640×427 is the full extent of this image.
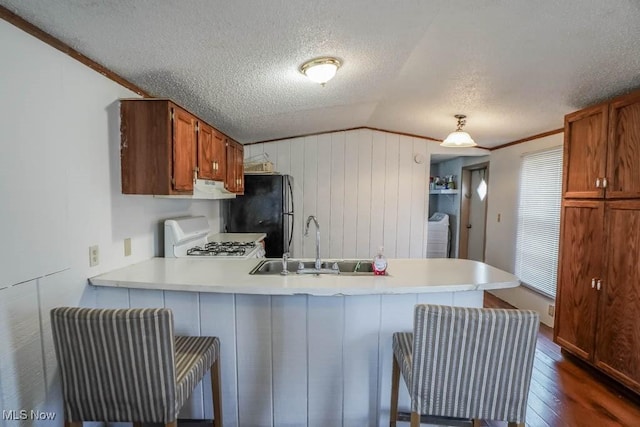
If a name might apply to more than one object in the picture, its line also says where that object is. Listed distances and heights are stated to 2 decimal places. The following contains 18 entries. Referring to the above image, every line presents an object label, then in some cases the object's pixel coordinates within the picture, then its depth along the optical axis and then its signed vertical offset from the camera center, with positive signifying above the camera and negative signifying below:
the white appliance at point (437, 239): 5.11 -0.61
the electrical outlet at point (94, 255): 1.72 -0.31
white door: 4.88 -0.18
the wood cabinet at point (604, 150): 2.12 +0.40
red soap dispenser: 1.83 -0.38
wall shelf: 5.49 +0.20
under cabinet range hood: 2.34 +0.09
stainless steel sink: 2.17 -0.46
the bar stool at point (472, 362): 1.18 -0.63
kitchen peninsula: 1.73 -0.77
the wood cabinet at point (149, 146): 1.90 +0.33
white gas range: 2.41 -0.40
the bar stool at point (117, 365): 1.16 -0.64
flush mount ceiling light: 1.96 +0.85
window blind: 3.29 -0.20
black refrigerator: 3.75 -0.13
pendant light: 2.76 +0.55
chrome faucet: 2.04 -0.41
